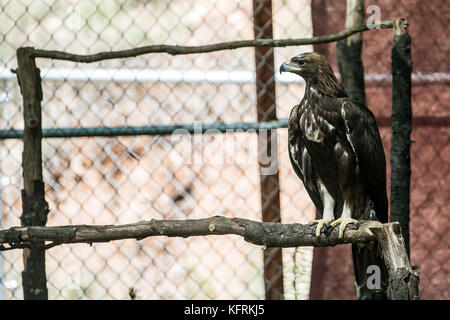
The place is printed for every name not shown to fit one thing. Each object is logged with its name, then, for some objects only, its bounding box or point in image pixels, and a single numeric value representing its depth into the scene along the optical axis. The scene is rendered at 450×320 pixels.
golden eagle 6.48
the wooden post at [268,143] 8.06
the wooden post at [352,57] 7.56
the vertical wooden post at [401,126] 6.71
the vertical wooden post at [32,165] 6.79
